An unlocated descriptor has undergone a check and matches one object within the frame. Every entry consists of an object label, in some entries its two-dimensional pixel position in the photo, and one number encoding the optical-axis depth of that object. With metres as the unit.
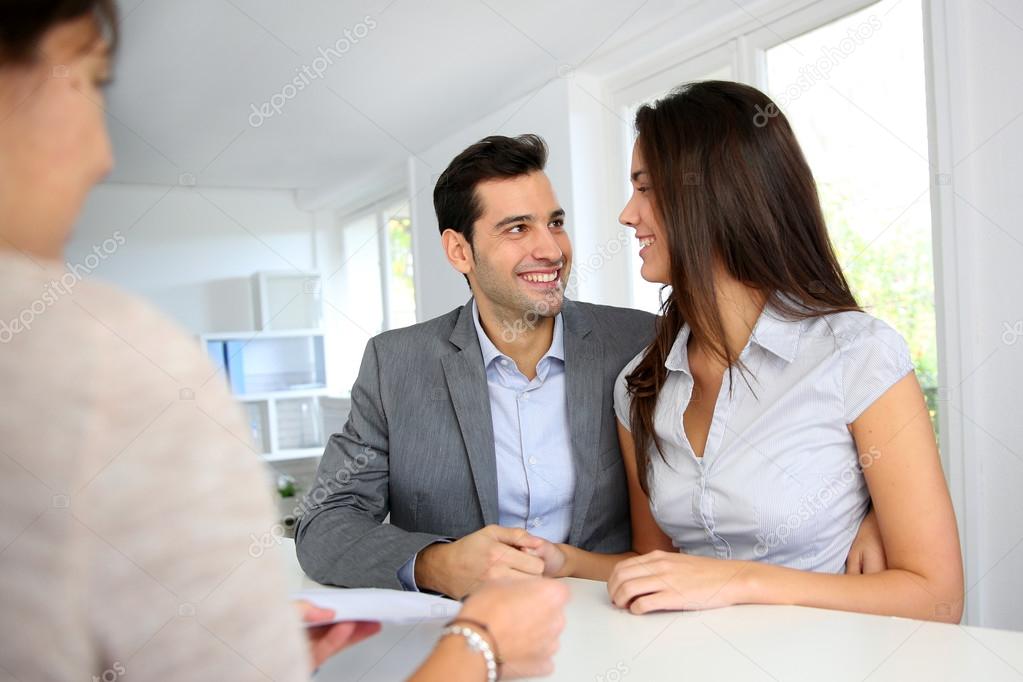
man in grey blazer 2.19
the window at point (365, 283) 8.05
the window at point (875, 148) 3.41
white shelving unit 8.27
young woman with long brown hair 1.51
